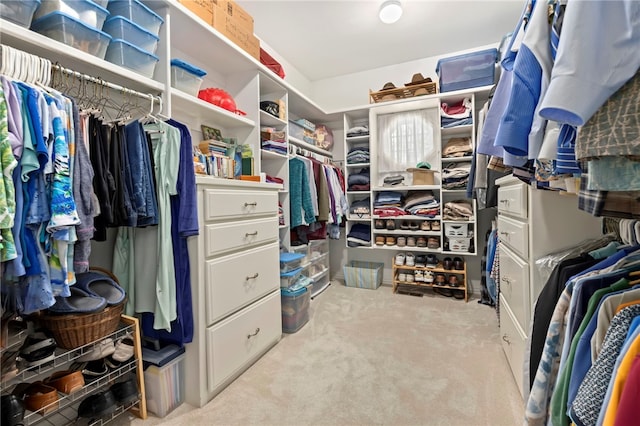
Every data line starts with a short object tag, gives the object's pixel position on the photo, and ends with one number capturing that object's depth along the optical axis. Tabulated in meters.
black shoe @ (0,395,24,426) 0.91
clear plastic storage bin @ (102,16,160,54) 1.28
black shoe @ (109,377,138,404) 1.20
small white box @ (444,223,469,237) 2.77
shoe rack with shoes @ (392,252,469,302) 2.84
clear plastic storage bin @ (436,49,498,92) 2.63
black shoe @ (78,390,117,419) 1.14
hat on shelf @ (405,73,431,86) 2.83
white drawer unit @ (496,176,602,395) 1.22
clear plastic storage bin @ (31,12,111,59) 1.08
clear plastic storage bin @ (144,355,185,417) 1.31
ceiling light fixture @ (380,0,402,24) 2.21
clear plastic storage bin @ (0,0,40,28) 0.96
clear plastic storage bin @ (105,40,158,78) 1.29
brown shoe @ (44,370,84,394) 1.08
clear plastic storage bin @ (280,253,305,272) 2.20
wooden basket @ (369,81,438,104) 2.85
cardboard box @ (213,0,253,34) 1.85
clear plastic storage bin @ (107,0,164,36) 1.33
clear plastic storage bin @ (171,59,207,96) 1.64
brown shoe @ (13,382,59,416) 1.01
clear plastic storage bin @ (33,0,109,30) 1.08
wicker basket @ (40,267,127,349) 1.04
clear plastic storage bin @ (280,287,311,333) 2.13
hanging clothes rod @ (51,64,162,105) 1.07
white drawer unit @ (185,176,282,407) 1.40
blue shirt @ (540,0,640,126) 0.52
